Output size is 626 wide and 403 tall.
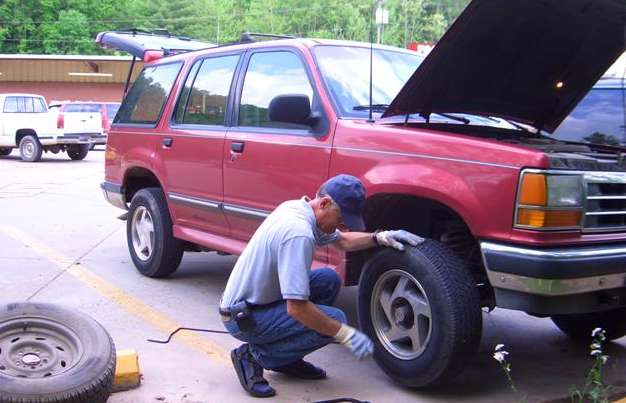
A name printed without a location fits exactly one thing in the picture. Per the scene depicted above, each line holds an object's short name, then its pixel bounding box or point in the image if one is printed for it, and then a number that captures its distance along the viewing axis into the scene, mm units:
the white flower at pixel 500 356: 3493
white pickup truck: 19766
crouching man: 3551
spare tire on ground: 3391
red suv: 3543
